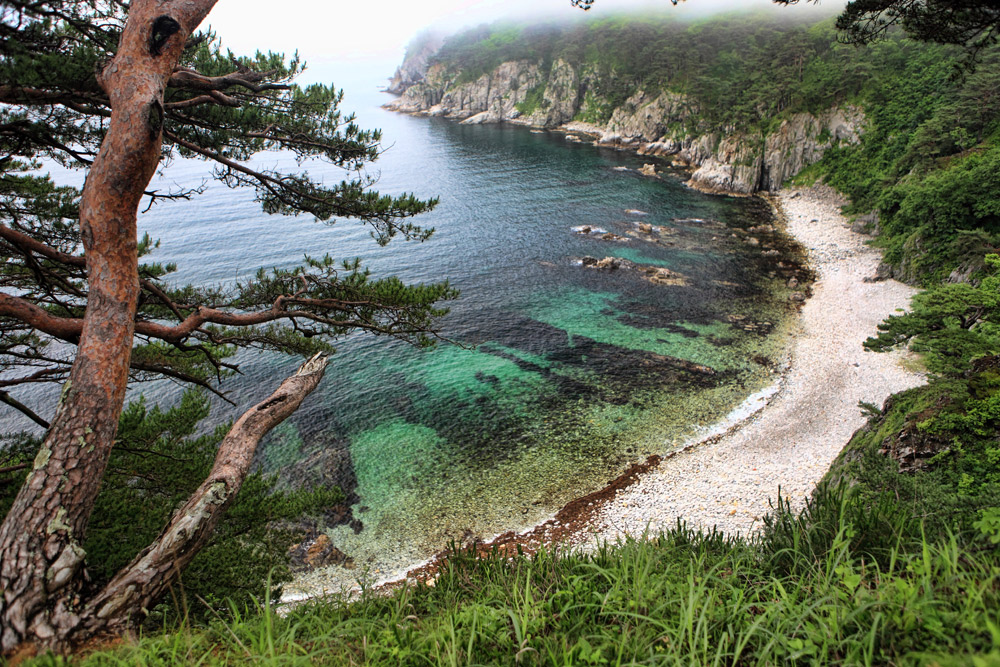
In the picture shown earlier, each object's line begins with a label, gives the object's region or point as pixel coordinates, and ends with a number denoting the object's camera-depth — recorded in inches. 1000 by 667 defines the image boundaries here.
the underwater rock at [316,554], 542.9
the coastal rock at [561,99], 3735.2
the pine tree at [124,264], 152.1
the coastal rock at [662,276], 1244.5
